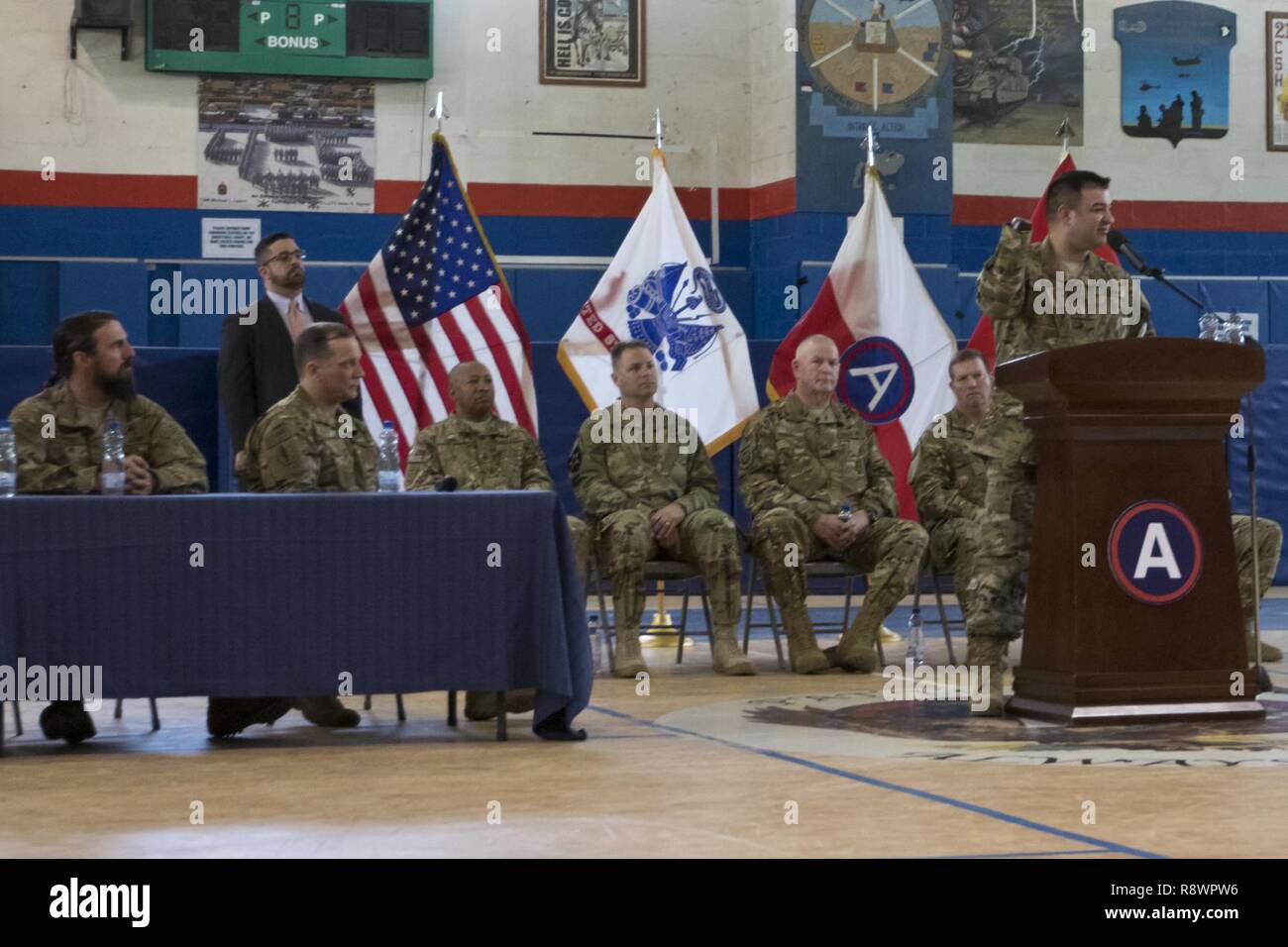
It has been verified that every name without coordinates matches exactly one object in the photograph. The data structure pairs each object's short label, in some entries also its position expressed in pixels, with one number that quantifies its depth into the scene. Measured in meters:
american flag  8.30
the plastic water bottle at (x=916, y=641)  7.47
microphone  5.88
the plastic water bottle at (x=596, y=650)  7.34
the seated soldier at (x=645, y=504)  6.82
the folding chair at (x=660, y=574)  6.93
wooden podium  4.76
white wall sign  13.02
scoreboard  12.77
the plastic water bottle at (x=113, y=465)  4.95
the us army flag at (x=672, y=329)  8.91
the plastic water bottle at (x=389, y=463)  5.51
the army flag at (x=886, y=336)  9.06
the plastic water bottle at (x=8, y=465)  5.04
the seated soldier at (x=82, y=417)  5.21
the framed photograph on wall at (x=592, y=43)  13.50
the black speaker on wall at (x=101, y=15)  12.56
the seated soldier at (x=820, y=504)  6.96
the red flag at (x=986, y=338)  9.84
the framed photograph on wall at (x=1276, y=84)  14.97
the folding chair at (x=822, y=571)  7.05
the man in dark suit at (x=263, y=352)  7.24
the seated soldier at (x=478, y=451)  6.85
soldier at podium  5.25
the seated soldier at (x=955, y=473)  7.23
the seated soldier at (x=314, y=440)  5.39
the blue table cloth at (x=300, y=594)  4.67
